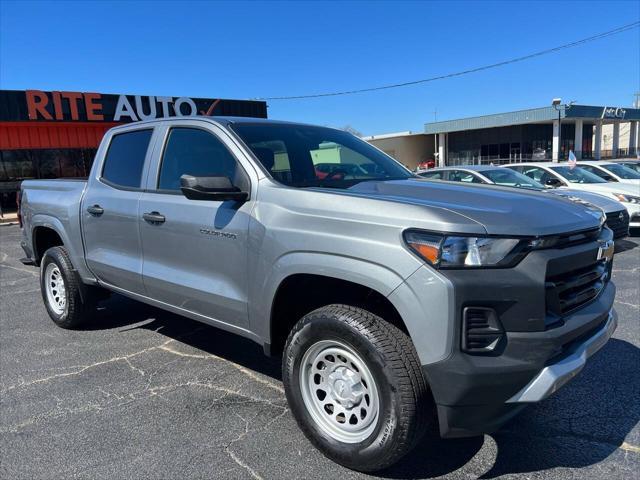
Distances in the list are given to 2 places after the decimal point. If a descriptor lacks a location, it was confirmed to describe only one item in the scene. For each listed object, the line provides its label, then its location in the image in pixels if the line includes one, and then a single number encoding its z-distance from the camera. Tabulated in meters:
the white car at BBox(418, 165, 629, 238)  8.35
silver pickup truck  2.22
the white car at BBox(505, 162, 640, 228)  9.91
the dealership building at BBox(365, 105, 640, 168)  44.59
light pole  41.03
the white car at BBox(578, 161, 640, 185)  11.57
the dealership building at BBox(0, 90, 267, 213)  18.83
